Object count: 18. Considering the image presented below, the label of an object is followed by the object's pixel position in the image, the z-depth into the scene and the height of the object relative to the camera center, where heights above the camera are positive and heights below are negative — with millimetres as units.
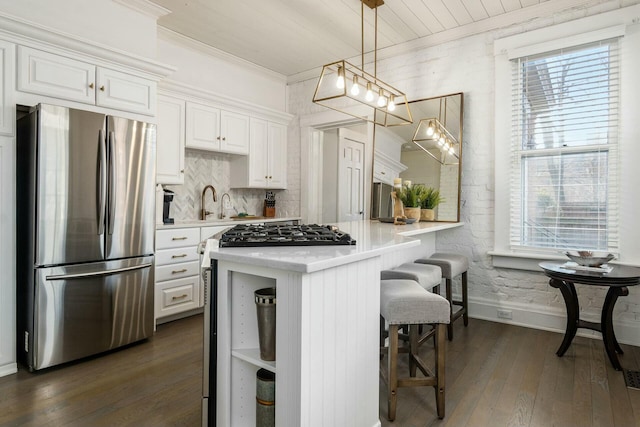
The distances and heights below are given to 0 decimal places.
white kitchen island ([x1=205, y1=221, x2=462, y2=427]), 1381 -492
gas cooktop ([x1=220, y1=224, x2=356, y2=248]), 1663 -121
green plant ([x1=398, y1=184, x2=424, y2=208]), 3576 +150
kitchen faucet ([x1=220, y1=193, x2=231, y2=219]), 4582 +40
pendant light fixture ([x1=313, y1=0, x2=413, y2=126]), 3021 +1284
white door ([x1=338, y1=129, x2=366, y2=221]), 5395 +545
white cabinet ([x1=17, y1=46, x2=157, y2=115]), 2561 +946
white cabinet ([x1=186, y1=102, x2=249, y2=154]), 3941 +902
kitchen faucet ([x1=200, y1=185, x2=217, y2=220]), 4348 +7
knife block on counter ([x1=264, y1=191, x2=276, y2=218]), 5094 +85
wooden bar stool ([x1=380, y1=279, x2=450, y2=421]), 1918 -546
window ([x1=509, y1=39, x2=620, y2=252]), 3051 +554
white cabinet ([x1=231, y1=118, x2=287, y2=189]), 4602 +637
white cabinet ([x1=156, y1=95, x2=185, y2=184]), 3650 +696
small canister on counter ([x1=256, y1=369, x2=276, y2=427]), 1533 -776
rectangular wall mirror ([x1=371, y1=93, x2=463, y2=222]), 3752 +624
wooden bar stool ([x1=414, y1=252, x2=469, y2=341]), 2988 -456
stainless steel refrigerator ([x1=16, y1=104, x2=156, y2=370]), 2469 -155
